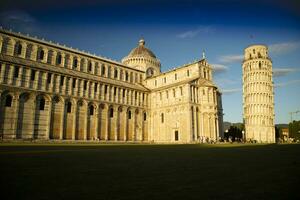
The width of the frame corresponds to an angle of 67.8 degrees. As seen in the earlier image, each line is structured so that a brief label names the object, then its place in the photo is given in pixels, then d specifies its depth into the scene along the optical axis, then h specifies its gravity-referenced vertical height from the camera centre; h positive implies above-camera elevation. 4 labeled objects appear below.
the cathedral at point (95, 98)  38.38 +7.13
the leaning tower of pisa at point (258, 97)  72.69 +12.07
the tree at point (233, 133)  82.82 -0.20
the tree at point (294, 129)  83.83 +1.36
